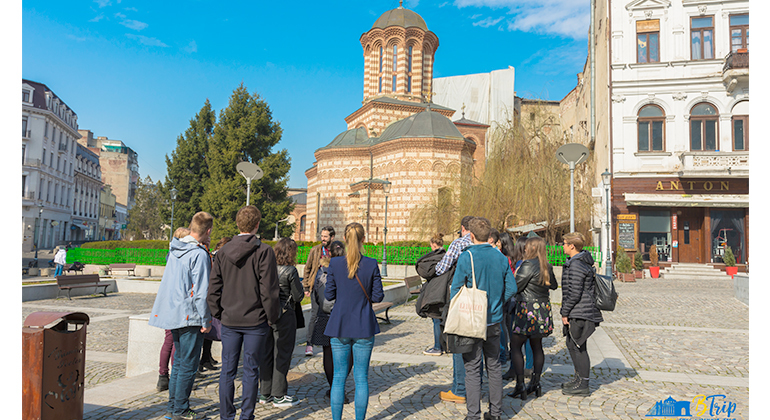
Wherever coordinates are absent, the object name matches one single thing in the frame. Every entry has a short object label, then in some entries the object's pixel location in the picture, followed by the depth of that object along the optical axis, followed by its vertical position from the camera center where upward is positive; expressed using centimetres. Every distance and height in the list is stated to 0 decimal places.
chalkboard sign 2231 -5
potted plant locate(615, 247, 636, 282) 1950 -143
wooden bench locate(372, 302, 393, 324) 907 -150
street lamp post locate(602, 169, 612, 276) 1495 +34
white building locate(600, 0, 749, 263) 2194 +526
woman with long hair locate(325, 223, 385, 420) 400 -73
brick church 3266 +630
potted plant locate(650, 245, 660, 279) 2093 -105
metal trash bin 349 -108
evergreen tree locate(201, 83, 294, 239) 3056 +438
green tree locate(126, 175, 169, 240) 5188 +153
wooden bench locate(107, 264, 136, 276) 2186 -185
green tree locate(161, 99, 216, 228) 3441 +406
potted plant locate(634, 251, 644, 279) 2056 -141
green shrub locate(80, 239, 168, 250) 2678 -101
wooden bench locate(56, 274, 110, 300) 1369 -167
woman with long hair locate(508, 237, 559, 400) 509 -87
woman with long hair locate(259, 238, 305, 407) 480 -117
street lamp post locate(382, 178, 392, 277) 2020 -133
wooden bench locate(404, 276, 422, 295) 1178 -128
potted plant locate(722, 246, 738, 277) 2036 -117
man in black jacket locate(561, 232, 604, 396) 503 -83
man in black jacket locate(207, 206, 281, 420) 400 -66
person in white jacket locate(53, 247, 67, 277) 2040 -133
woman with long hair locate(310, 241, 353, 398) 504 -94
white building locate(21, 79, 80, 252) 4212 +627
